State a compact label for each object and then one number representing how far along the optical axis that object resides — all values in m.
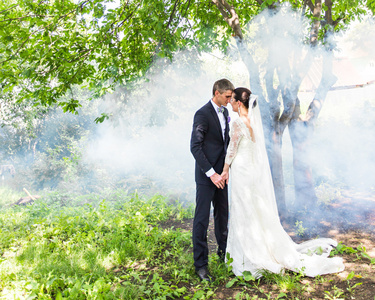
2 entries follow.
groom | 3.25
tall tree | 4.60
